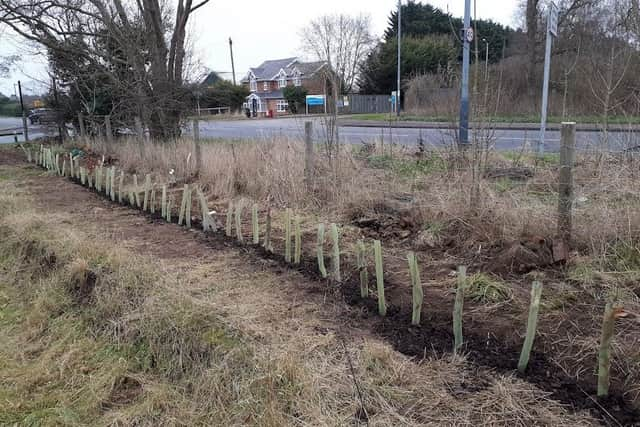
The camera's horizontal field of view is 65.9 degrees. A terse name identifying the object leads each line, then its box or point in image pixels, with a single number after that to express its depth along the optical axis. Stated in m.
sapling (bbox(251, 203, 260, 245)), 4.93
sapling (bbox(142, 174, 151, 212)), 6.88
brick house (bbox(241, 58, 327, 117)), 55.16
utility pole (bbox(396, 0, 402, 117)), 21.38
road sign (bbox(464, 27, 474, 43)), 7.83
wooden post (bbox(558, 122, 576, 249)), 3.91
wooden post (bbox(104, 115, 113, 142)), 13.02
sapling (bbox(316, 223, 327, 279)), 4.06
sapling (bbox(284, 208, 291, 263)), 4.44
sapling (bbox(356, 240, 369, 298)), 3.60
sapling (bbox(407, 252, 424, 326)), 3.17
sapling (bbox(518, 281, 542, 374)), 2.62
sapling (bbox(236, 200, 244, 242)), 5.05
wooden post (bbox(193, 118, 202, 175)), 8.65
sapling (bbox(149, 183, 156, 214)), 6.78
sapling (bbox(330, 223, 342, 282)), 3.91
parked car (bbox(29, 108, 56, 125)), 18.05
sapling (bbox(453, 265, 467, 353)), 2.91
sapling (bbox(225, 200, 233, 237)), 5.23
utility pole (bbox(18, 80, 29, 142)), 20.55
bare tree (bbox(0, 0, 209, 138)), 13.05
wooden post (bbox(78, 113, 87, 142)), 16.02
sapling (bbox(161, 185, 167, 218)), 6.35
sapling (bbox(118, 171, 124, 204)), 7.66
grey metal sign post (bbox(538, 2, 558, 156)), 8.07
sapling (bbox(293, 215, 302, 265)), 4.29
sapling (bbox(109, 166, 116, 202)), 7.81
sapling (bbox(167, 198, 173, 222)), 6.28
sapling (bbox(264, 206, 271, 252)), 4.68
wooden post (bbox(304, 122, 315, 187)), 6.69
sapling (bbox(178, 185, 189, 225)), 5.88
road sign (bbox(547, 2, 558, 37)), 8.06
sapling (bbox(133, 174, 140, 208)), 7.15
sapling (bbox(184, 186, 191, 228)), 5.85
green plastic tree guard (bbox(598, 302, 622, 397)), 2.37
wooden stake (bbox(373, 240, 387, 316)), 3.38
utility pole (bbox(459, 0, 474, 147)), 7.58
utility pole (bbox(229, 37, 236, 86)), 53.74
